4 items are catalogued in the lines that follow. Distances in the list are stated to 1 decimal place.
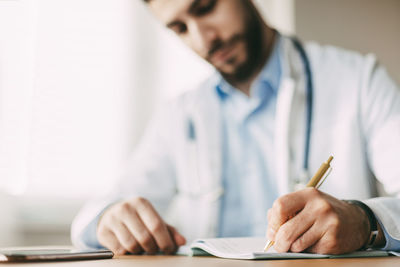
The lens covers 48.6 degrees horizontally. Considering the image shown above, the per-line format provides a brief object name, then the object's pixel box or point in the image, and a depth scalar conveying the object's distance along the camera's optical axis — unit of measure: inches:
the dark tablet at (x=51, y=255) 22.0
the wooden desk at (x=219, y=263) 19.6
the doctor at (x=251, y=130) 43.6
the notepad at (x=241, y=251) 21.4
